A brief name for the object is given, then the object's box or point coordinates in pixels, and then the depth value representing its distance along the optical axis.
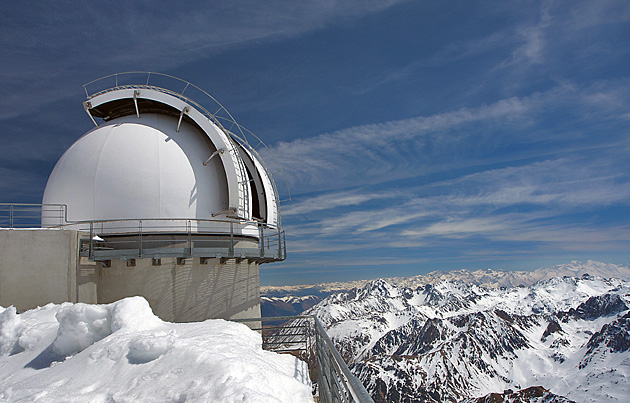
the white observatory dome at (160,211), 12.69
